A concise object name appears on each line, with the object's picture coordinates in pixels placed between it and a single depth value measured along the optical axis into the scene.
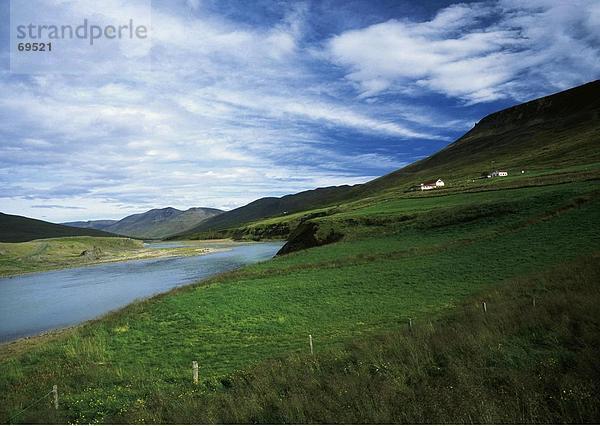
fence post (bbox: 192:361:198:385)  15.45
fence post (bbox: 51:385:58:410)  13.62
